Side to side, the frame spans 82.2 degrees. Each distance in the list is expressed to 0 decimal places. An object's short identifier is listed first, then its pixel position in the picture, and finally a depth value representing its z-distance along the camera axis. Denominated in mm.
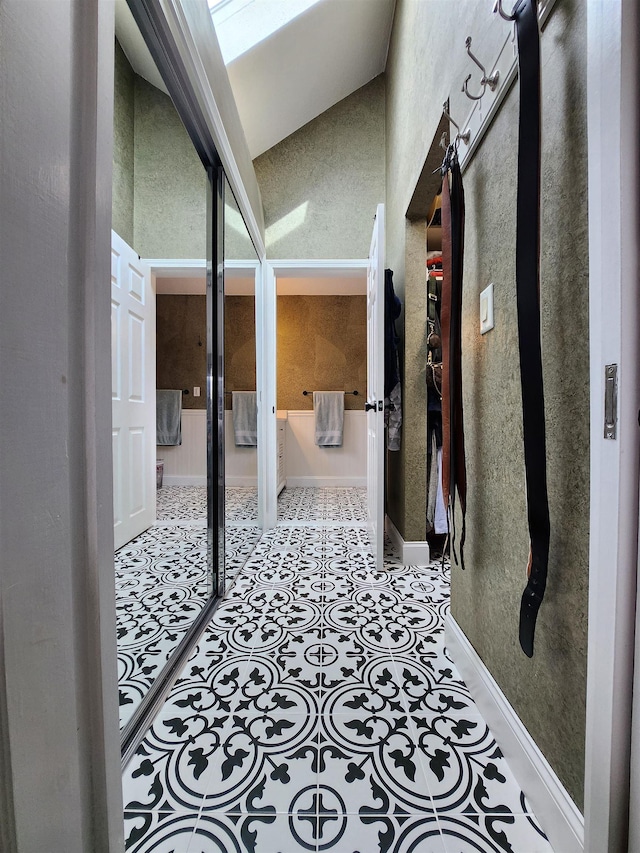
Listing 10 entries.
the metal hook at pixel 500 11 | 742
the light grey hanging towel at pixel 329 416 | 4371
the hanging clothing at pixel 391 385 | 2051
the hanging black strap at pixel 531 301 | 694
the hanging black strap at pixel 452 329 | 1054
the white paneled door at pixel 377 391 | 1867
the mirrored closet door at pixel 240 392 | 2066
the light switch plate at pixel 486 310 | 987
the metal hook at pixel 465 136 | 1069
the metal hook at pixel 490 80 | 889
